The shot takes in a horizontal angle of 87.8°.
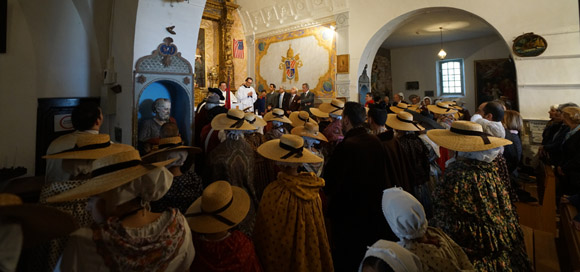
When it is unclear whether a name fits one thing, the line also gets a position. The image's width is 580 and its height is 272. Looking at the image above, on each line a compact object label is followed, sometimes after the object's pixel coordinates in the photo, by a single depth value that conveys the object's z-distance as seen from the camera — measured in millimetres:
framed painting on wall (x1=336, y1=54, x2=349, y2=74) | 9523
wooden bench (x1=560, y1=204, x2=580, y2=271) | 2291
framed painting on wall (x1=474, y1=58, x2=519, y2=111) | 13078
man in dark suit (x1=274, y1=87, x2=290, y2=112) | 10320
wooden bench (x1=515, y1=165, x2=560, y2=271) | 3482
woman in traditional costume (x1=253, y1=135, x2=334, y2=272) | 1960
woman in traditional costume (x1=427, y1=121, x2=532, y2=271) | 2020
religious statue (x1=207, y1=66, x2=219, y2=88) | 11055
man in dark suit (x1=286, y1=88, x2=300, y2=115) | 9984
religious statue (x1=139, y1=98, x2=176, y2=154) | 3850
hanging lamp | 11648
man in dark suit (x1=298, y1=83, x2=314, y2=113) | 9853
